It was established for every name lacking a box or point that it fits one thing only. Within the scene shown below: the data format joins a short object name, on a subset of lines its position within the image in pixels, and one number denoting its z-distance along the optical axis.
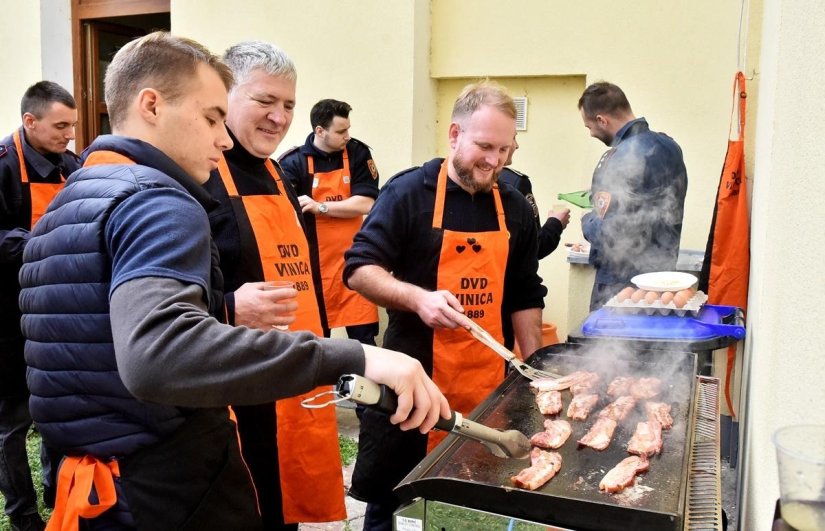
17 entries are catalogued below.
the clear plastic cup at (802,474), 1.02
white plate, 3.41
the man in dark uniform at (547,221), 4.93
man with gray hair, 2.64
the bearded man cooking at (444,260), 3.04
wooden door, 8.16
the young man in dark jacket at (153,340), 1.32
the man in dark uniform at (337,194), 5.76
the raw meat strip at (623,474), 1.85
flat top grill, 1.61
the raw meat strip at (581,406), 2.48
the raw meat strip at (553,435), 2.20
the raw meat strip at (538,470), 1.83
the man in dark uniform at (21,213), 3.98
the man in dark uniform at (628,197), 4.59
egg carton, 3.31
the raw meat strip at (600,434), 2.21
